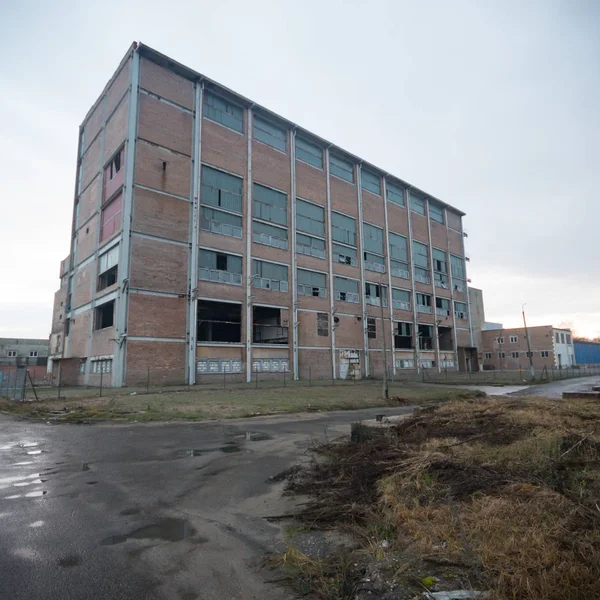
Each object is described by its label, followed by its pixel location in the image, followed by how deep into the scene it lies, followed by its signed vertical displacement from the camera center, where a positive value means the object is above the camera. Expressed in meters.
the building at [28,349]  66.76 +4.33
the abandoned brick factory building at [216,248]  33.62 +12.14
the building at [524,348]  70.06 +3.38
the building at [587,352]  81.56 +2.94
